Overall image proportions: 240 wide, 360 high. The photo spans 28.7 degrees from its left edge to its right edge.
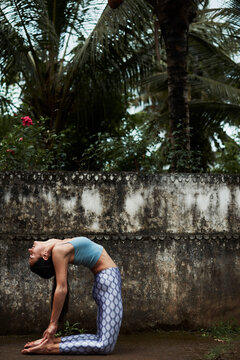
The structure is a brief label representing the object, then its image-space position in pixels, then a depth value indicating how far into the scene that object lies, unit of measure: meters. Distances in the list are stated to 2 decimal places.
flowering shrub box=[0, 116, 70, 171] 5.36
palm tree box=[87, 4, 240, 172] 10.77
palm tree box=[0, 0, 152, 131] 8.26
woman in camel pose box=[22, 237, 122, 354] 3.90
